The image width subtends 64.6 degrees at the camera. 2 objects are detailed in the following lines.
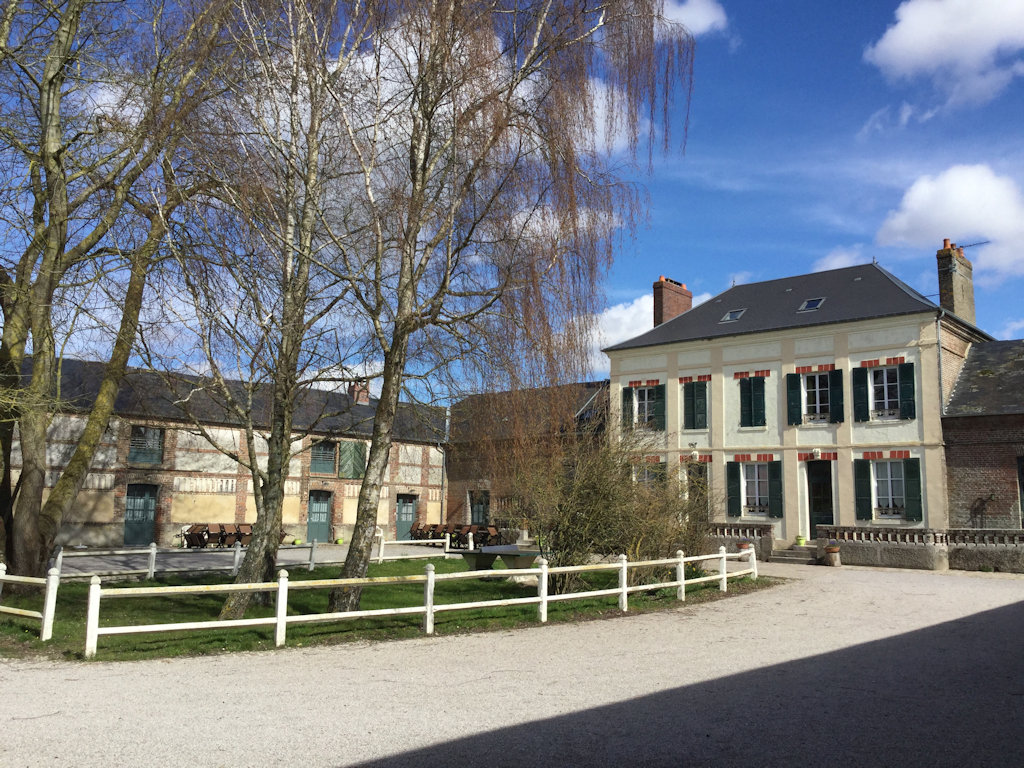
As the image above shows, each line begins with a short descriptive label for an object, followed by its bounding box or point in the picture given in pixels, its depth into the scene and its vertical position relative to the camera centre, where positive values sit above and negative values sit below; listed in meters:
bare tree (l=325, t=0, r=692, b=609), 8.09 +3.60
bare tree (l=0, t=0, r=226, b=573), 9.55 +3.69
